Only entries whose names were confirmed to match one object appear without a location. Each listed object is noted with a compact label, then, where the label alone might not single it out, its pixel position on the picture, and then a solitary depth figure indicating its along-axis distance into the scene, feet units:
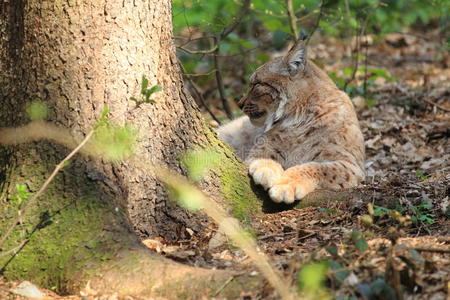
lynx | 29.78
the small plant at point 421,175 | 30.37
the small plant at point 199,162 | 23.93
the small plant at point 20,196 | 18.47
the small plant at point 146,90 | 19.76
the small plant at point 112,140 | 20.47
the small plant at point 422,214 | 23.48
